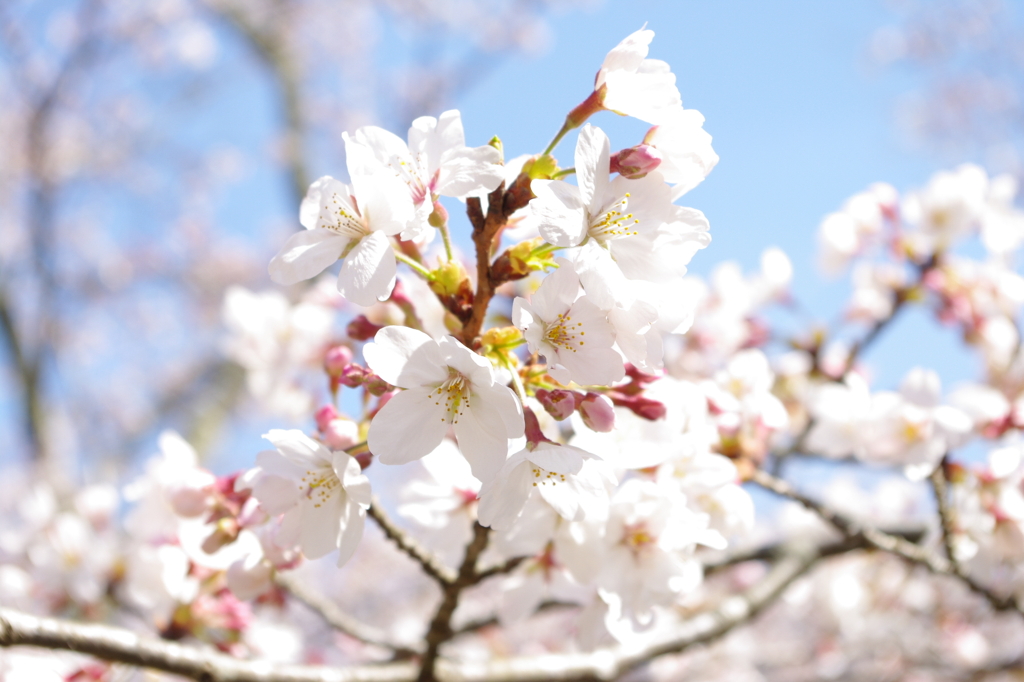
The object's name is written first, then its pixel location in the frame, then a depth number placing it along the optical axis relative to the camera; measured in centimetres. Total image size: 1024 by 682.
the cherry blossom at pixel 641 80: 49
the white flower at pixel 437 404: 48
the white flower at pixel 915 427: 59
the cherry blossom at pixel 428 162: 49
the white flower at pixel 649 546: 51
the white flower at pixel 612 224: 48
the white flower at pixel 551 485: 48
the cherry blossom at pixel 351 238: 48
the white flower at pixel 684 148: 49
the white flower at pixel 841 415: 62
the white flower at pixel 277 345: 75
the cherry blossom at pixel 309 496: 49
